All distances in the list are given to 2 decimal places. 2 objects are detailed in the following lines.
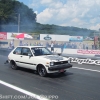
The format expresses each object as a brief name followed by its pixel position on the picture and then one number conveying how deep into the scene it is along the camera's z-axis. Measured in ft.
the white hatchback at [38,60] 26.89
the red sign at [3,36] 118.21
